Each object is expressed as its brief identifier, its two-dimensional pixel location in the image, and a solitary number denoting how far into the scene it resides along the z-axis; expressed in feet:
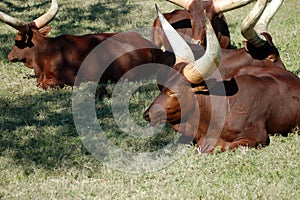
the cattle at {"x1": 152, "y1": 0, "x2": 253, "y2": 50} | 60.81
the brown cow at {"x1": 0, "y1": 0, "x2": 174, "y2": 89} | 61.52
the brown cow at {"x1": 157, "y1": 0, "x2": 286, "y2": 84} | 51.09
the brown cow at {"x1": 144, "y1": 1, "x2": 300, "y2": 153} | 43.04
